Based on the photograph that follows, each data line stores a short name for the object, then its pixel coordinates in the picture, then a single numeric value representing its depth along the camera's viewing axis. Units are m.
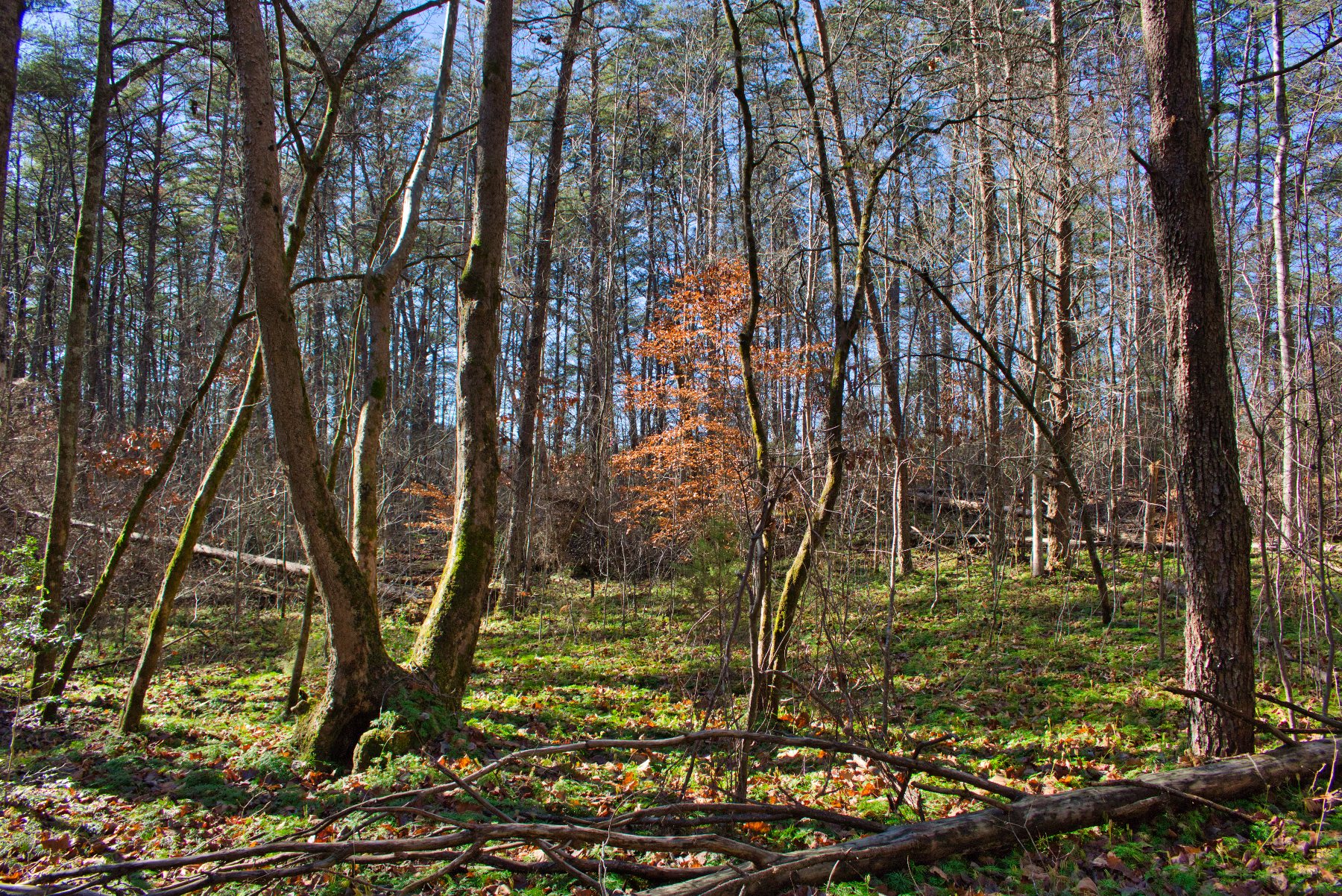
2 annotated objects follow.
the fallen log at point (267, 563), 10.31
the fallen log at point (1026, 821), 2.63
